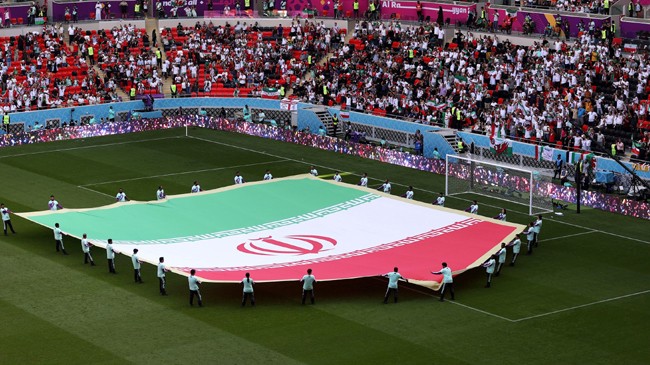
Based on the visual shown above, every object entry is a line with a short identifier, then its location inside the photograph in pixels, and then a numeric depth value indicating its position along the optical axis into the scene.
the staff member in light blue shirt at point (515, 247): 52.12
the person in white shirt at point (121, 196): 61.09
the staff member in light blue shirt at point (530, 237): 53.97
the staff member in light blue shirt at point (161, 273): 48.00
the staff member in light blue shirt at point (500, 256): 50.56
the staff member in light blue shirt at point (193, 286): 46.44
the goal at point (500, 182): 62.91
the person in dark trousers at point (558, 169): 69.75
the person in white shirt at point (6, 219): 57.22
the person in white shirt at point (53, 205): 58.75
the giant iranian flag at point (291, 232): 49.69
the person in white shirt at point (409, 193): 61.31
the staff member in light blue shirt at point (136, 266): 49.69
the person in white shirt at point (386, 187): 63.62
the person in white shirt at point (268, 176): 65.62
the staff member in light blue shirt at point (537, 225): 54.28
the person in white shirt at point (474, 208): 59.00
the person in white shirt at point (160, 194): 61.44
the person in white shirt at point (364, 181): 64.56
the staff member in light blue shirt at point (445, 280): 47.16
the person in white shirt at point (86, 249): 52.12
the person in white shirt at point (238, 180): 65.25
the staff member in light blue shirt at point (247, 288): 46.59
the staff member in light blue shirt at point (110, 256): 51.09
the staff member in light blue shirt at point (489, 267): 49.06
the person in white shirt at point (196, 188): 63.12
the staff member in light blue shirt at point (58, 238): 53.72
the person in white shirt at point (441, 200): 60.44
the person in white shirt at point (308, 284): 46.62
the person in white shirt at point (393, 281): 46.66
